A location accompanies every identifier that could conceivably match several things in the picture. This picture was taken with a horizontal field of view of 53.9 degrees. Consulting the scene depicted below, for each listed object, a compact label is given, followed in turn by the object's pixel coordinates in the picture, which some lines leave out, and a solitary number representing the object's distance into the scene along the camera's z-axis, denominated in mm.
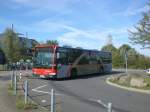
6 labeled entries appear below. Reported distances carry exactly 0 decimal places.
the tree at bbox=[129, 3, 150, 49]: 12004
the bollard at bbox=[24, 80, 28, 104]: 6261
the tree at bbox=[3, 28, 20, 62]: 17703
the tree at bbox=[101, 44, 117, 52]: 42967
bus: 13277
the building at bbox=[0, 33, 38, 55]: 39221
